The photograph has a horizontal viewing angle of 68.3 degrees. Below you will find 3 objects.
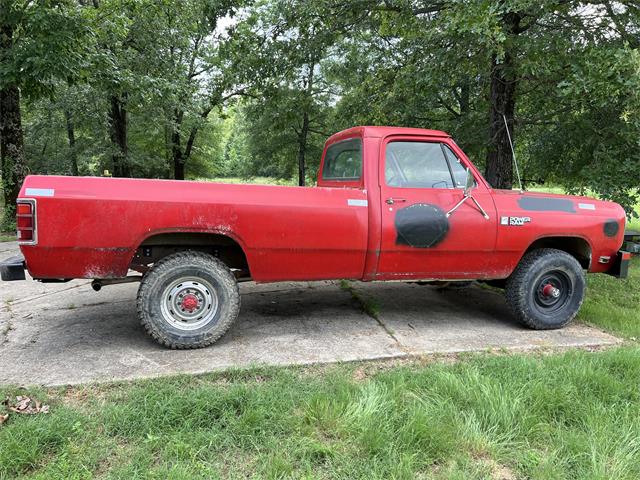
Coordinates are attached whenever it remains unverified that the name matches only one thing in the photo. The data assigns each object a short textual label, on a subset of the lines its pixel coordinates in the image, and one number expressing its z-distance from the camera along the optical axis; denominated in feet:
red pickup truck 11.66
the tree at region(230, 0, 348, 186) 26.81
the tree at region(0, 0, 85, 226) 25.34
